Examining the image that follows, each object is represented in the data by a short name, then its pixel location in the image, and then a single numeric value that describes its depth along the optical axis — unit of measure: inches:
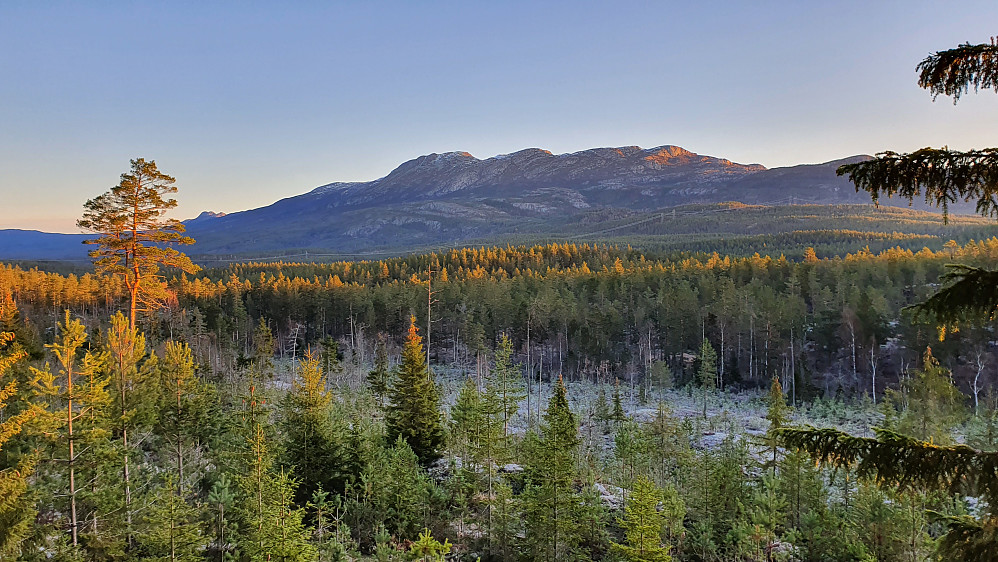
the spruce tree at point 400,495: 723.1
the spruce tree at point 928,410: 869.2
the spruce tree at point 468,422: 799.1
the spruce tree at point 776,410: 892.0
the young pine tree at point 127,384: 679.1
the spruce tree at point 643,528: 515.8
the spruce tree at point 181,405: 816.9
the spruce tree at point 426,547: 424.2
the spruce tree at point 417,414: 969.5
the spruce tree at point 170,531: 479.8
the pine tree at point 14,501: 394.0
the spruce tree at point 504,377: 1103.4
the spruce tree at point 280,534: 453.1
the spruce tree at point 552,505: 616.4
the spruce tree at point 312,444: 785.6
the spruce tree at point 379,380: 1290.1
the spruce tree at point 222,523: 619.5
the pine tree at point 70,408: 467.5
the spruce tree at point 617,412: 1445.4
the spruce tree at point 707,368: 2015.3
